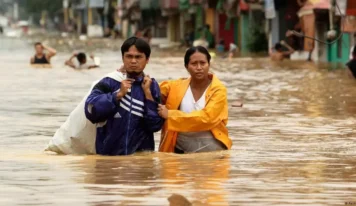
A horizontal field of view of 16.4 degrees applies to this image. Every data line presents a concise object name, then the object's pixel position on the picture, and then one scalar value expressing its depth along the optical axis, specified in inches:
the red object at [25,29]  5702.8
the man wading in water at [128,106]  386.6
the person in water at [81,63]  1318.4
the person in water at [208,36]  2415.1
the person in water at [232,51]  1750.7
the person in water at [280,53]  1618.5
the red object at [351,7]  1295.5
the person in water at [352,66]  908.0
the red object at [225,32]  2394.2
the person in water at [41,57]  1334.4
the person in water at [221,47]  2154.9
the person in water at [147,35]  2800.2
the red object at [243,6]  2174.8
